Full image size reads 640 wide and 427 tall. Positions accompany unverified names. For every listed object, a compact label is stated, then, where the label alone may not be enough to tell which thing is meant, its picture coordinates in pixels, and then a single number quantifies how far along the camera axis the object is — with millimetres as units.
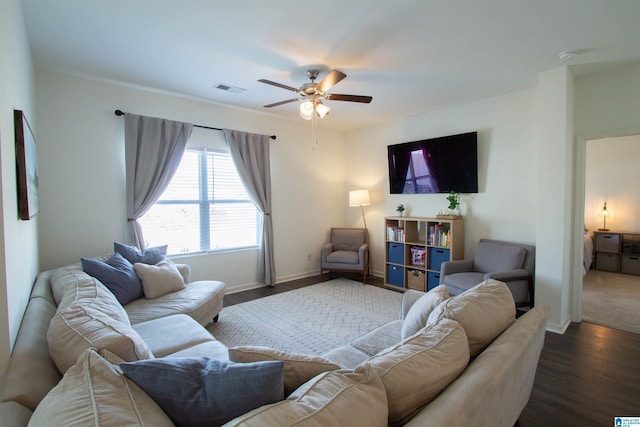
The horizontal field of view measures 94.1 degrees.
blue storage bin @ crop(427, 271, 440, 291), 4188
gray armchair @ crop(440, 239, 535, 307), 3182
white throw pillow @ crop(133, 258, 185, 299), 2803
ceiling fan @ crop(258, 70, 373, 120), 2900
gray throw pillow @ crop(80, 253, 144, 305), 2547
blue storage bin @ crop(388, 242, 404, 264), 4582
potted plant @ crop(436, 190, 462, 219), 4191
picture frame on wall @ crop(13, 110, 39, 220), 1667
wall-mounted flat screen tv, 4078
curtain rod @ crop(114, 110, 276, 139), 3373
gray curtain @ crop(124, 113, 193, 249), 3453
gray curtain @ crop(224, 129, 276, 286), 4305
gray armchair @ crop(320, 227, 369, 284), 4754
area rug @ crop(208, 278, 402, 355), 2893
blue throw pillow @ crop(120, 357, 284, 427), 870
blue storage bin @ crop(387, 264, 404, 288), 4588
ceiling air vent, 3465
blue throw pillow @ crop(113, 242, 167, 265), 3039
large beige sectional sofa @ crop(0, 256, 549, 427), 769
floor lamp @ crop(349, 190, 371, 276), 5062
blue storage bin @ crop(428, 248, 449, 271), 4105
